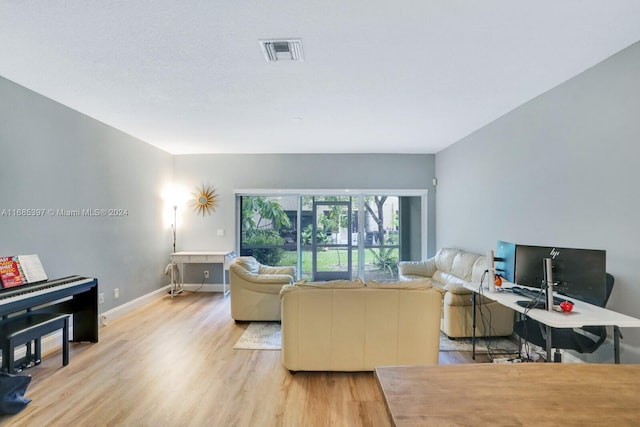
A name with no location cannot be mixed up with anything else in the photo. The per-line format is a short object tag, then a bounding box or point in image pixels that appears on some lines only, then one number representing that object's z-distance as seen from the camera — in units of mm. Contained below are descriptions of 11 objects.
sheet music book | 2676
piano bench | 2338
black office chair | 2215
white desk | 1907
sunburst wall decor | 5770
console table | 5176
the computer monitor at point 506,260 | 2654
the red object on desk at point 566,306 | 2058
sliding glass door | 5898
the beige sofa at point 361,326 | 2572
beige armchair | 3893
